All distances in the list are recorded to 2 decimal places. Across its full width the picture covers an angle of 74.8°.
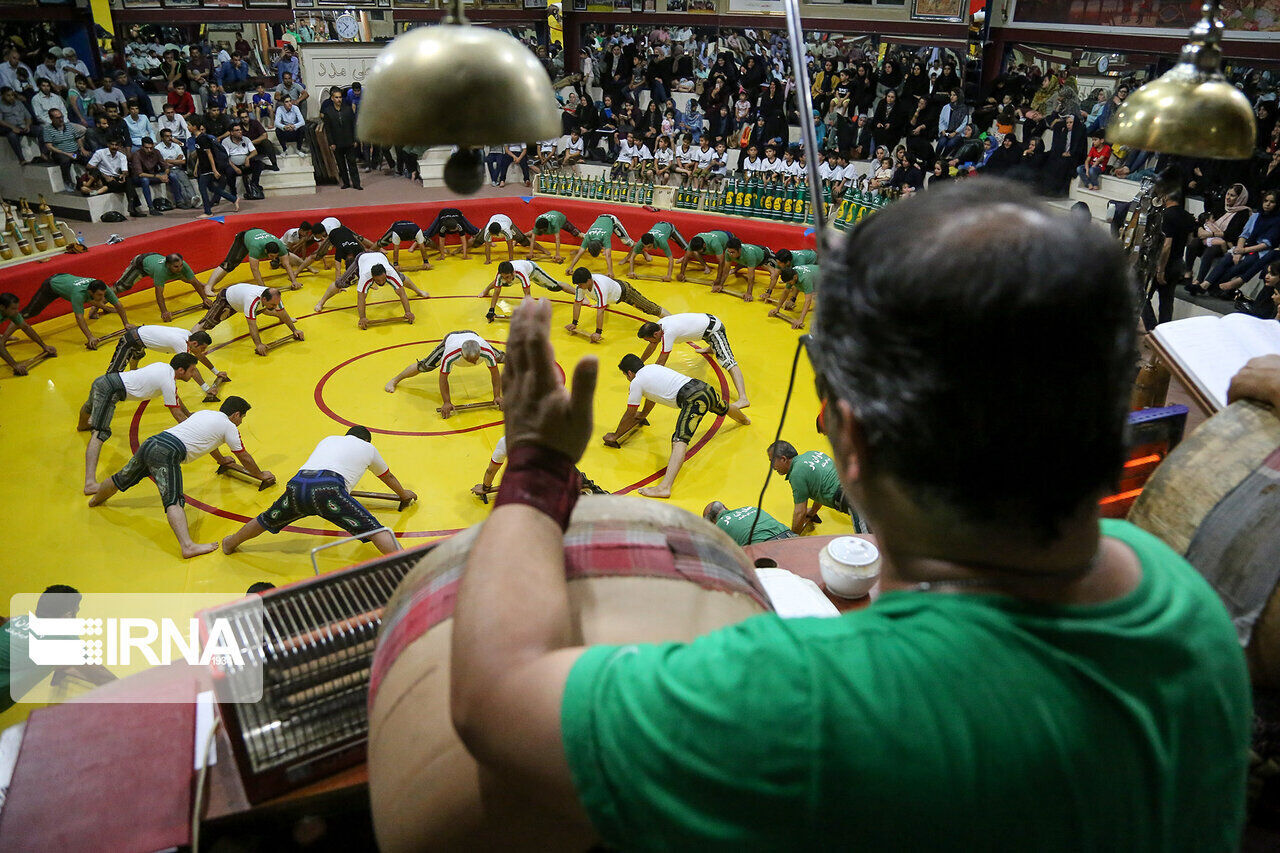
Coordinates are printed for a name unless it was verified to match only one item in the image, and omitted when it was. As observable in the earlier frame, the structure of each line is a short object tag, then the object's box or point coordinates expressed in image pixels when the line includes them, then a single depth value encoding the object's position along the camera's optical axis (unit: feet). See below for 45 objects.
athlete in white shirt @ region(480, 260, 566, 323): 34.01
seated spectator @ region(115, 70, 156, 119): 48.19
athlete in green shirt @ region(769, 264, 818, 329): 32.12
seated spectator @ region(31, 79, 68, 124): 43.42
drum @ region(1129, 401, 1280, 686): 6.30
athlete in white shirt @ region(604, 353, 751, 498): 23.11
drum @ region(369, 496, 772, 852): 3.64
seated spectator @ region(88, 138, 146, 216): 41.78
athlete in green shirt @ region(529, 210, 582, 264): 40.88
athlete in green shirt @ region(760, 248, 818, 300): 34.35
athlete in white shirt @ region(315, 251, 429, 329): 32.22
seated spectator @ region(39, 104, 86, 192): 42.55
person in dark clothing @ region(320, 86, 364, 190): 49.47
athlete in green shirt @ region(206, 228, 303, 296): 34.81
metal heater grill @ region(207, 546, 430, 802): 5.76
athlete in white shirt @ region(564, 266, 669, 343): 31.68
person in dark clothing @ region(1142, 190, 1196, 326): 29.17
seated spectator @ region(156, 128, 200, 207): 44.19
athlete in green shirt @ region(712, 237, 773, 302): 37.01
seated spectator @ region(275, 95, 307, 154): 51.31
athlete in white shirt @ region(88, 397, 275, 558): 19.43
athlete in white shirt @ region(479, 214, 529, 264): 40.40
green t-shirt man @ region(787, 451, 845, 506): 18.98
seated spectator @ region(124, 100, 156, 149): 44.16
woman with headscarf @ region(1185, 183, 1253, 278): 32.19
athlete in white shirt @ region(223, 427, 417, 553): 18.15
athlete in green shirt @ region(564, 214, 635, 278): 38.42
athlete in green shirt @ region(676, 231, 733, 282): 37.81
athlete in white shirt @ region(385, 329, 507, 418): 26.16
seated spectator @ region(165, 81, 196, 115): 49.64
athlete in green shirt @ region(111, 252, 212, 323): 32.07
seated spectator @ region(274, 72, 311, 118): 53.93
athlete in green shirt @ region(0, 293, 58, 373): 28.26
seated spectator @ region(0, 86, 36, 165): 42.29
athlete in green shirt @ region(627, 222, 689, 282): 38.96
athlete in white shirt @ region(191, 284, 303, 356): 30.07
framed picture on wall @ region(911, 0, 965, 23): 56.13
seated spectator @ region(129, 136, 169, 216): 42.73
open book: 8.70
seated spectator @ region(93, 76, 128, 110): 46.39
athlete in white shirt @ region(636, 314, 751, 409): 27.99
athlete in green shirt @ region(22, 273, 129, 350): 30.09
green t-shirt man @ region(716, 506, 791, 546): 15.15
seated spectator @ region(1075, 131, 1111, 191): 41.91
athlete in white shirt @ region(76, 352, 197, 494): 22.06
